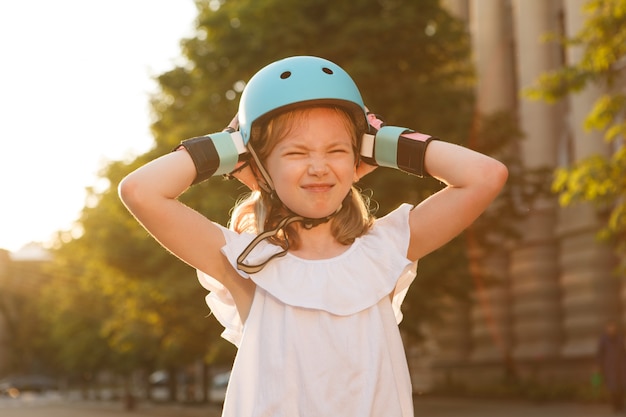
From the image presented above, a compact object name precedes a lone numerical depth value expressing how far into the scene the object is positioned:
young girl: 2.91
